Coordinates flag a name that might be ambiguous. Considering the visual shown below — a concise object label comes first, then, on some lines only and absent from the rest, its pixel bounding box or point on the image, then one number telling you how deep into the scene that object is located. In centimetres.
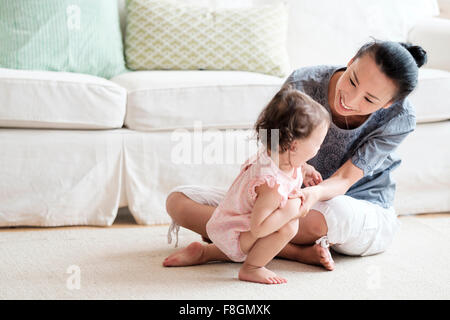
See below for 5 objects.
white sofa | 337
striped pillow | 364
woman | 293
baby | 283
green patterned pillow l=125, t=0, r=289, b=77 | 384
